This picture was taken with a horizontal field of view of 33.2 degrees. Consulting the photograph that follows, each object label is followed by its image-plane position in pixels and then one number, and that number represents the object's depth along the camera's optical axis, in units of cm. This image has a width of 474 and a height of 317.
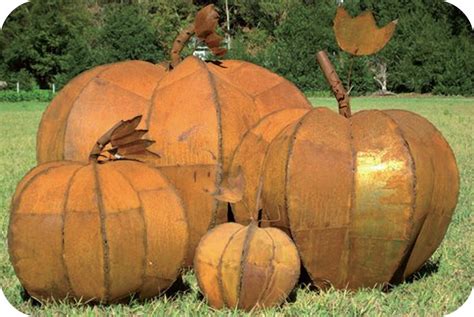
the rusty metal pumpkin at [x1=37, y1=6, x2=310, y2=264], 524
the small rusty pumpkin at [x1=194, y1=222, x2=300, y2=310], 444
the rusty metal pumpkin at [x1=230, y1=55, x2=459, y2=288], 483
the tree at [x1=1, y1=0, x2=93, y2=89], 3077
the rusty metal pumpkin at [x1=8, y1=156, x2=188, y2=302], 448
